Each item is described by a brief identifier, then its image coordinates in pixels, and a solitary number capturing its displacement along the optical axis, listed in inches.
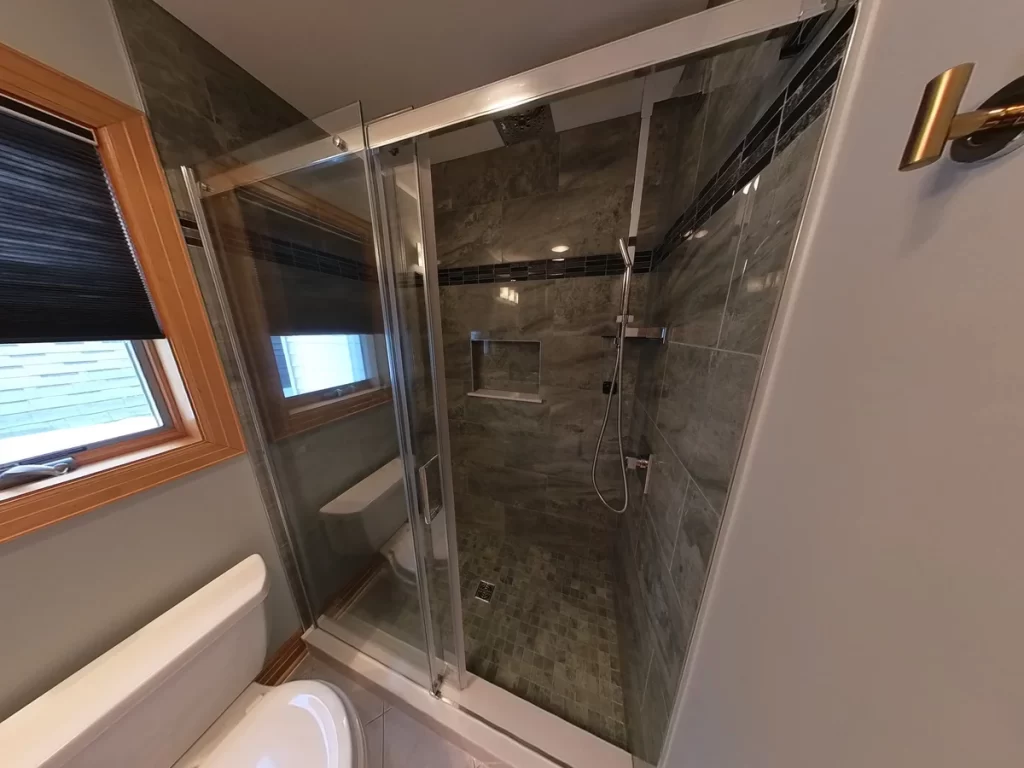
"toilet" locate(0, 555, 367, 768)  25.7
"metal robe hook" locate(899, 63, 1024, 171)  9.1
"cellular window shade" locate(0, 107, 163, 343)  27.3
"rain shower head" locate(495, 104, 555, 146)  53.0
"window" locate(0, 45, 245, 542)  27.7
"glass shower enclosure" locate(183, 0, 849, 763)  27.7
